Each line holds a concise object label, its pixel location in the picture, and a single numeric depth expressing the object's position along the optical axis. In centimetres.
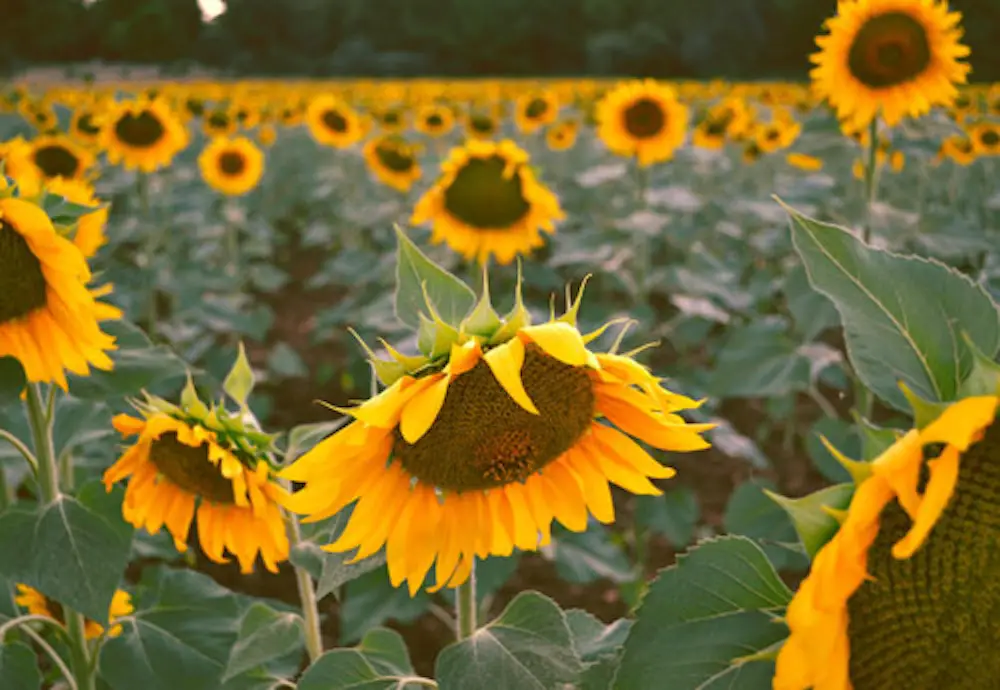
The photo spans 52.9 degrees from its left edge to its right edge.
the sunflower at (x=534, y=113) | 700
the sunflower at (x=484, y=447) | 93
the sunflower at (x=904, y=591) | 59
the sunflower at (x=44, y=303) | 134
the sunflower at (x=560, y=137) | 710
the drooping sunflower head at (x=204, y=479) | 133
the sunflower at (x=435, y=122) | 716
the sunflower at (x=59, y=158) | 424
